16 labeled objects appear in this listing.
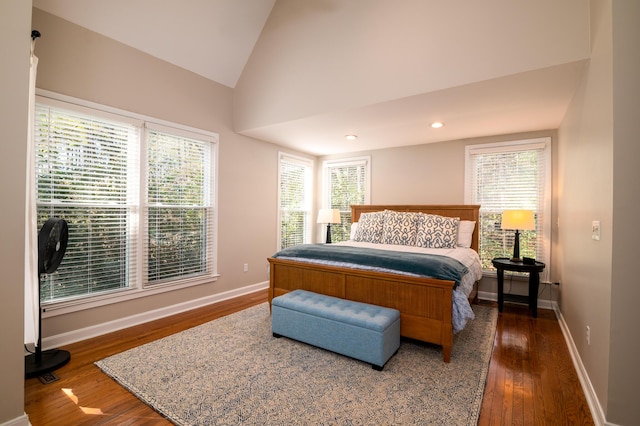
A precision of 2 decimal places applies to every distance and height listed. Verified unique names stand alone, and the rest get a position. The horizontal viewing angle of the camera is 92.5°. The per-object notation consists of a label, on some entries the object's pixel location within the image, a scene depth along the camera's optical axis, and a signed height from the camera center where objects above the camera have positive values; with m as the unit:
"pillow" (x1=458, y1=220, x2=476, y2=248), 3.99 -0.25
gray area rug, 1.78 -1.17
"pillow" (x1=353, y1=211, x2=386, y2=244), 4.21 -0.21
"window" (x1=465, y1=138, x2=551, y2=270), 3.84 +0.33
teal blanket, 2.45 -0.42
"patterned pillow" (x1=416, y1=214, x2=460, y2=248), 3.80 -0.24
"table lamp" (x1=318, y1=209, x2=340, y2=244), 5.05 -0.08
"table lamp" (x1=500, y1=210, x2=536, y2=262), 3.58 -0.10
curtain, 2.09 -0.28
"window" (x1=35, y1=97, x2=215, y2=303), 2.65 +0.12
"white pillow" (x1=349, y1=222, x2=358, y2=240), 4.56 -0.26
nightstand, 3.45 -0.73
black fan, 2.26 -0.36
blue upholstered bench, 2.26 -0.90
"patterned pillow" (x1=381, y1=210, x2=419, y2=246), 4.00 -0.21
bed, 2.39 -0.69
